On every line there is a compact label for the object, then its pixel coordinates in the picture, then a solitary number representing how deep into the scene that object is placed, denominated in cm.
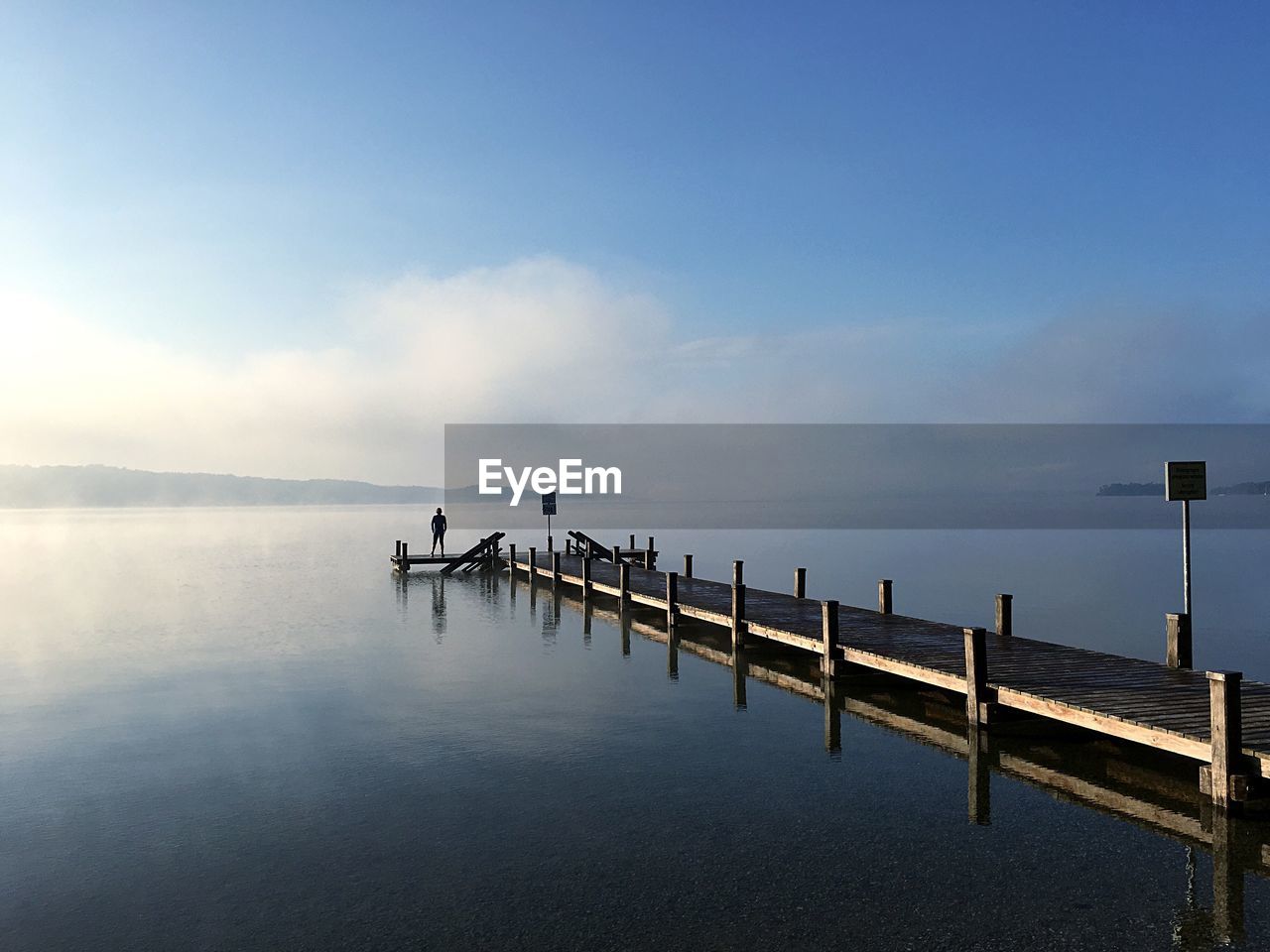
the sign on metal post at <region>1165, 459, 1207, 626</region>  1698
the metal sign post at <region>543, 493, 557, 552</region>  4639
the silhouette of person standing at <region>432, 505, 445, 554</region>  5092
